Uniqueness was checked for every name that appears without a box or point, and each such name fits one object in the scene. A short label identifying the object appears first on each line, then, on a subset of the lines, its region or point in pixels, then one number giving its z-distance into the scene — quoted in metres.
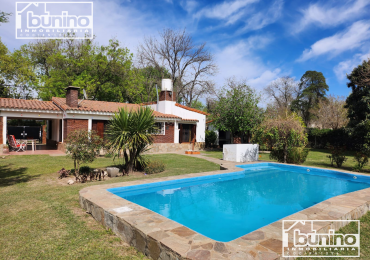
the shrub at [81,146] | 9.20
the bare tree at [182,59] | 36.16
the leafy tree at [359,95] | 22.27
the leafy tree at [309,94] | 47.50
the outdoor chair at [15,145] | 17.73
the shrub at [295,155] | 14.74
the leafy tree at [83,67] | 30.45
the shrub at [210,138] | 27.03
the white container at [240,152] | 15.20
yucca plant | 10.12
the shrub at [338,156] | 14.07
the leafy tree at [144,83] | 34.24
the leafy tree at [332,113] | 33.59
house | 18.19
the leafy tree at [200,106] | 50.53
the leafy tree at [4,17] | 7.87
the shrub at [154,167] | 10.92
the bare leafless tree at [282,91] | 51.50
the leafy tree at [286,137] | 14.28
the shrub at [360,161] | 12.55
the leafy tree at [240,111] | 21.95
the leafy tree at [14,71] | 20.56
